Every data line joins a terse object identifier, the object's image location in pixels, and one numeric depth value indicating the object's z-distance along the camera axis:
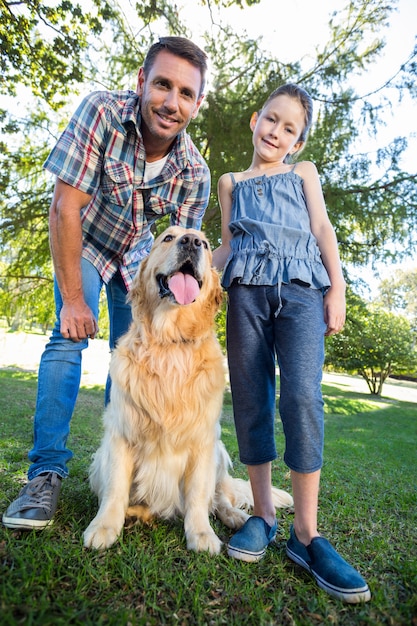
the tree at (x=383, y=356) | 19.68
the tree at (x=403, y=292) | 52.00
